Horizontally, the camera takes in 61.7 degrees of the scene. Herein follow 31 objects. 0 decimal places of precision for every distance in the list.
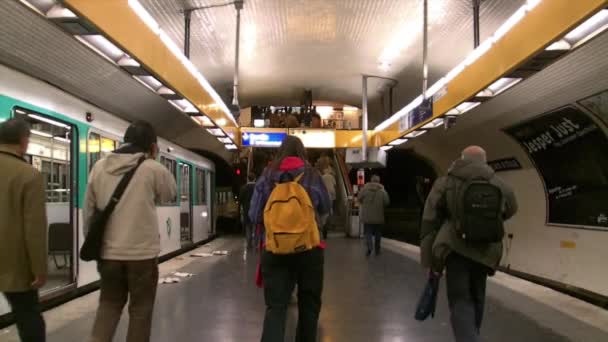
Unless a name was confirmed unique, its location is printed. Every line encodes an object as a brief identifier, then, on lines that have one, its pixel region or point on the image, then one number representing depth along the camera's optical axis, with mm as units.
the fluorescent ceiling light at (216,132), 9298
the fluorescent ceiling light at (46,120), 5227
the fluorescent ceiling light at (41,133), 6922
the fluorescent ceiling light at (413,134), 9698
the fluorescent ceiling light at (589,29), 3568
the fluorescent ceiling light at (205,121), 7960
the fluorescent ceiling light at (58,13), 3293
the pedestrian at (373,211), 10312
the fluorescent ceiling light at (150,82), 5384
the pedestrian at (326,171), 11781
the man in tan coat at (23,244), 2742
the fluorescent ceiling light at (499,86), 5430
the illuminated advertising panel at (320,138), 14906
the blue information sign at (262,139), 13664
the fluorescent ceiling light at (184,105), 6666
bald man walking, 3309
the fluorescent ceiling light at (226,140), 11020
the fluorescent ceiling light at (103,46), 3955
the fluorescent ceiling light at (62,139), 7516
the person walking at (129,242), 2883
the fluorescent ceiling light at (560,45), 4188
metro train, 4973
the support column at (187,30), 8023
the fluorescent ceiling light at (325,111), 21000
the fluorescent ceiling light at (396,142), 11406
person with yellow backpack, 3062
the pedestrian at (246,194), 9156
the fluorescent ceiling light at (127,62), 4633
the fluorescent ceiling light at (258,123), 16516
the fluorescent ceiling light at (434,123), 8211
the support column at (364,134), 13953
